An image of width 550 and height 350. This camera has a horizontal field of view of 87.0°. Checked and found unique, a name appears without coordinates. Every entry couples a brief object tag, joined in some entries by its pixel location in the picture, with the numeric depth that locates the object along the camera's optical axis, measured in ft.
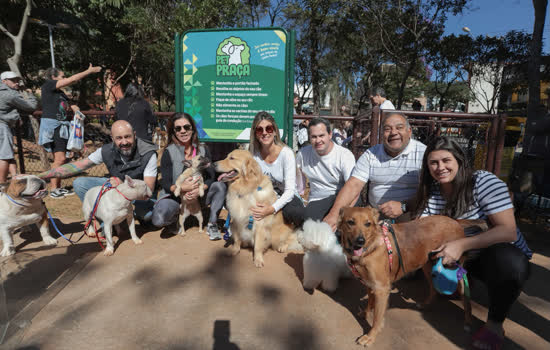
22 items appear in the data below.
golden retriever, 11.37
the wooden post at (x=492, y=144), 13.78
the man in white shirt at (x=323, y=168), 11.50
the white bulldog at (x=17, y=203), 10.21
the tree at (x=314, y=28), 54.34
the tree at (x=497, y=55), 49.85
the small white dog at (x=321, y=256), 9.01
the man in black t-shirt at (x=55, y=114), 17.34
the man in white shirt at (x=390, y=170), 9.92
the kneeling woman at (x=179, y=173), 12.83
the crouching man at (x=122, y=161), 11.84
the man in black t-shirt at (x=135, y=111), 17.17
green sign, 14.51
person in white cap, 15.81
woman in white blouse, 11.85
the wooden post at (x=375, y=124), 13.85
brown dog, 7.18
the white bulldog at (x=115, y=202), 11.13
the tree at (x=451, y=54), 52.75
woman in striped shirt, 6.93
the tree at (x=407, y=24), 46.75
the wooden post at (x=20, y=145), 19.06
